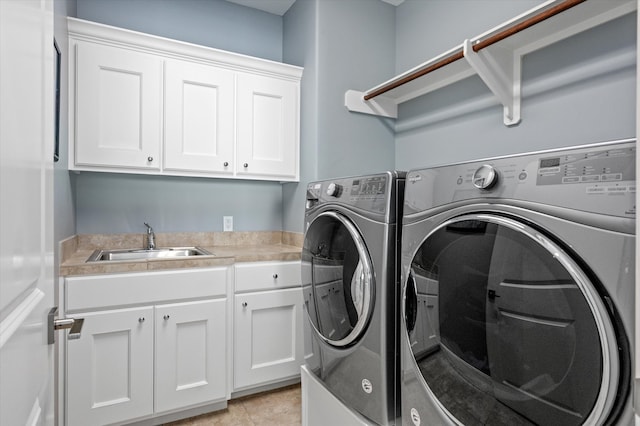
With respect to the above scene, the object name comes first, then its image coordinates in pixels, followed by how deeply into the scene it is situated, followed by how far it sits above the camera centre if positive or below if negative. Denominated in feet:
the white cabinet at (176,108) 6.75 +2.07
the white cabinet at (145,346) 5.76 -2.33
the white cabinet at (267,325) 7.07 -2.32
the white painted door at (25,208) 1.55 +0.00
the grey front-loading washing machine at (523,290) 2.37 -0.61
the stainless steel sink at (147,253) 7.36 -0.95
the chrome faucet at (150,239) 7.93 -0.66
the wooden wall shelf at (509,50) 4.91 +2.66
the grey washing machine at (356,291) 4.28 -1.06
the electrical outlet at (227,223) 9.01 -0.34
